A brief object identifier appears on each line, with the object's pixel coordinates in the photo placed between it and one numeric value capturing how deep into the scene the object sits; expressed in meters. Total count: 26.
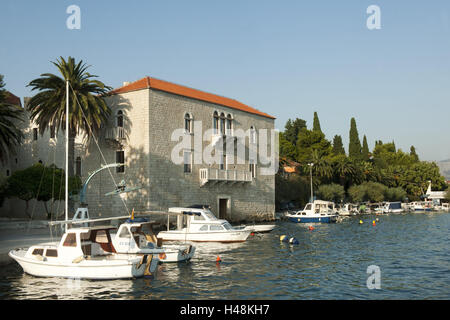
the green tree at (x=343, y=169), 73.94
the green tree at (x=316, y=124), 90.88
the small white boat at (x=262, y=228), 38.12
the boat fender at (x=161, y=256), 21.62
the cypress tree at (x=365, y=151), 97.33
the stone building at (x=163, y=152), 37.84
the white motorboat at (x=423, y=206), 85.06
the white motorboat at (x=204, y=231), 31.20
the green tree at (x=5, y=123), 29.94
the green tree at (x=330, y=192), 69.81
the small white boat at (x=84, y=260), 17.50
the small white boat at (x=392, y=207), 78.25
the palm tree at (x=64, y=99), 35.66
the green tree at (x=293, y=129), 99.88
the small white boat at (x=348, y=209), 66.06
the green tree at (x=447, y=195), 96.56
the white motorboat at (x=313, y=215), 51.01
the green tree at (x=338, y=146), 95.75
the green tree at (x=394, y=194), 87.81
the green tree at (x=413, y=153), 120.69
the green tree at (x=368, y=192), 77.25
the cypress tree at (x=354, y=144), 92.31
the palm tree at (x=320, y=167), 70.62
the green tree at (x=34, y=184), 35.47
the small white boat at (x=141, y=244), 21.16
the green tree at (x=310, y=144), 85.62
